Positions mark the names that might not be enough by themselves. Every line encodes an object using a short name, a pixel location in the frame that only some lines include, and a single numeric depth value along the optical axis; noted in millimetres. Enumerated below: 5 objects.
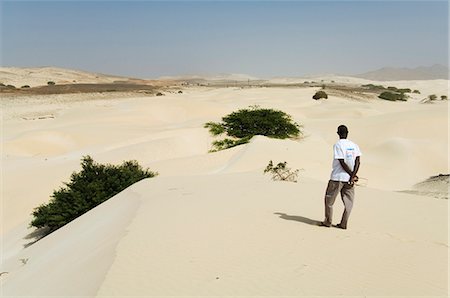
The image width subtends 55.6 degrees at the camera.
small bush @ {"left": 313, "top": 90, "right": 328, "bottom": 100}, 53169
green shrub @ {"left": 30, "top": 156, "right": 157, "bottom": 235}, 11172
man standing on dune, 6621
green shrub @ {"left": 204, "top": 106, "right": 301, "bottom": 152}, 25766
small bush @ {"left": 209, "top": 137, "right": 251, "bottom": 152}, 23562
